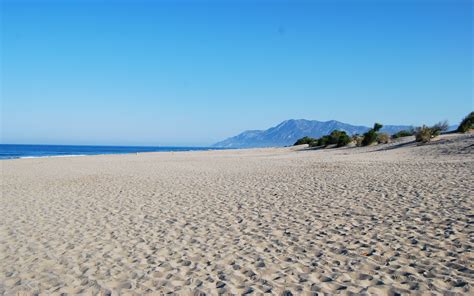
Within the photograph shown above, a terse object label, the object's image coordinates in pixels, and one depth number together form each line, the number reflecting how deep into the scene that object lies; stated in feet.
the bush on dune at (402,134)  124.64
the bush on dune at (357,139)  120.05
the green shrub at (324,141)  139.57
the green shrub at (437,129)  95.81
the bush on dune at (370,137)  114.42
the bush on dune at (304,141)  191.20
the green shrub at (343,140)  127.95
